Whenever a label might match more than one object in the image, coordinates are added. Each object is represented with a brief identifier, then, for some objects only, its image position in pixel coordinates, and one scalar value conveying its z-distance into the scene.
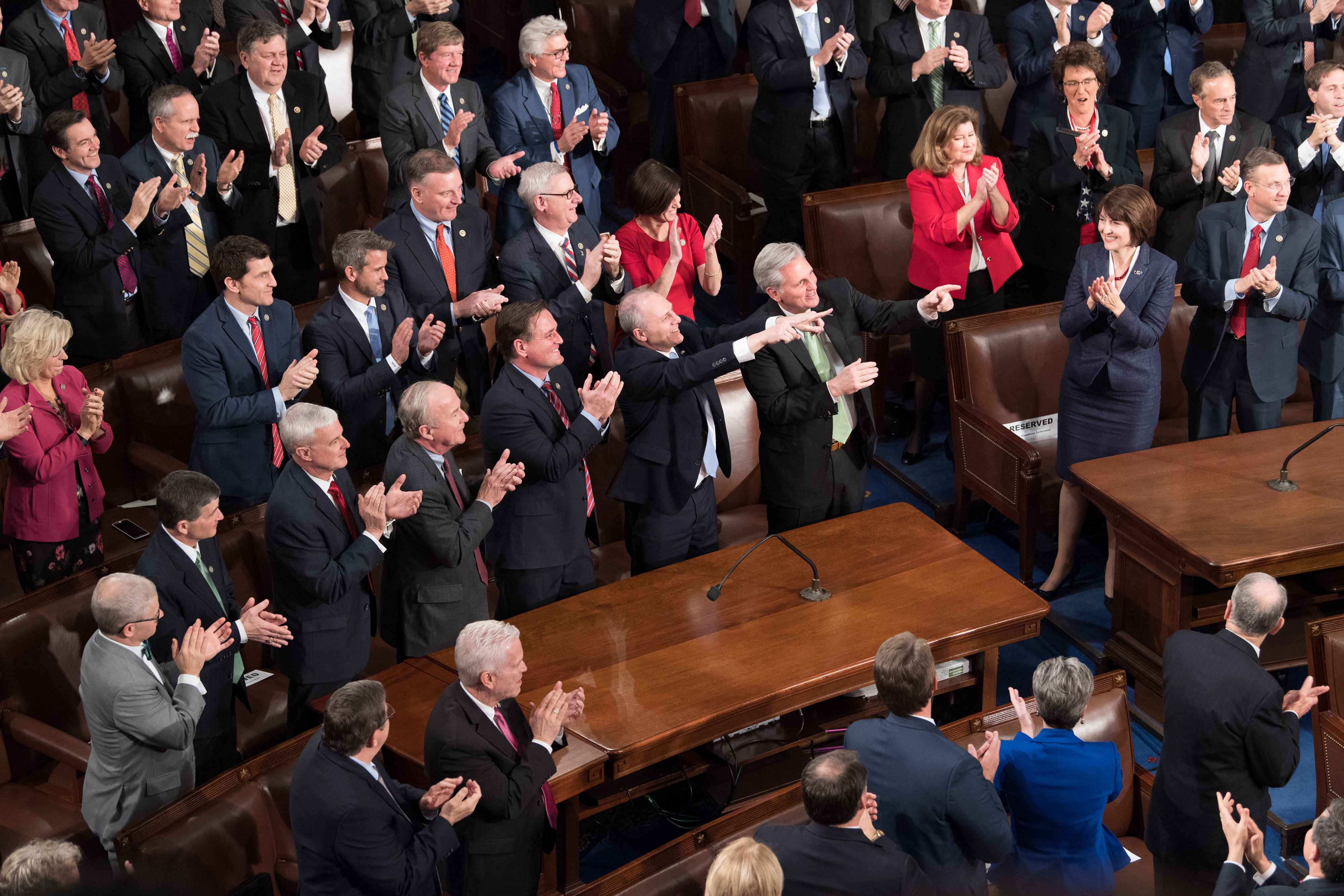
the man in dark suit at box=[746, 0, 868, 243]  12.35
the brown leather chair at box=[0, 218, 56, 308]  11.16
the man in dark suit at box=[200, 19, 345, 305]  10.89
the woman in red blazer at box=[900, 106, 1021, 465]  11.02
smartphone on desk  9.84
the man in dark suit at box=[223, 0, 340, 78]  12.18
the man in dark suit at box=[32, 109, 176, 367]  10.03
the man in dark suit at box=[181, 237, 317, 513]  8.84
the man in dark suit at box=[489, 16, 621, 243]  11.18
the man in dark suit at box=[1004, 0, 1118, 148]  12.66
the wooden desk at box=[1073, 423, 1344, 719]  8.68
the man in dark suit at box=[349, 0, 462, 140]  12.73
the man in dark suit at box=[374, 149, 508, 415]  9.87
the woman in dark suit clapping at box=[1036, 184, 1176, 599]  9.58
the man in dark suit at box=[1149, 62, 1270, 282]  11.05
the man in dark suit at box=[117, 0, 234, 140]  11.69
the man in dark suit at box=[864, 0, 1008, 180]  12.48
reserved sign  11.20
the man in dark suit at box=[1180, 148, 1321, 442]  10.08
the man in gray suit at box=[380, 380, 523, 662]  7.82
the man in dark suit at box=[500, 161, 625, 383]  9.80
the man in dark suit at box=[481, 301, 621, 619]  8.24
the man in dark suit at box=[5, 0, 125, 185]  11.29
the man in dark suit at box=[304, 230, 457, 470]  9.20
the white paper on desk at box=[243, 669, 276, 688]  8.77
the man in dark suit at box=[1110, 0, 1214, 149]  13.92
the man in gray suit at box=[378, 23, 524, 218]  10.95
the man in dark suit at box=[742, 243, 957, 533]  8.91
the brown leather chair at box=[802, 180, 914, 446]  12.30
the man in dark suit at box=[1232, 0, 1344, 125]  13.74
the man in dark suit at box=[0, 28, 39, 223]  10.93
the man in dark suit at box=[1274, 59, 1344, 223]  11.27
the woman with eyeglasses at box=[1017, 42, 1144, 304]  11.32
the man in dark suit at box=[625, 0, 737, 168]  13.98
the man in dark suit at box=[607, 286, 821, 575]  8.53
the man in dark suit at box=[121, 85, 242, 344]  10.22
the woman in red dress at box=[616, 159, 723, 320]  10.03
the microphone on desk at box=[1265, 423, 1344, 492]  9.37
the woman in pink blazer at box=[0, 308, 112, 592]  8.49
